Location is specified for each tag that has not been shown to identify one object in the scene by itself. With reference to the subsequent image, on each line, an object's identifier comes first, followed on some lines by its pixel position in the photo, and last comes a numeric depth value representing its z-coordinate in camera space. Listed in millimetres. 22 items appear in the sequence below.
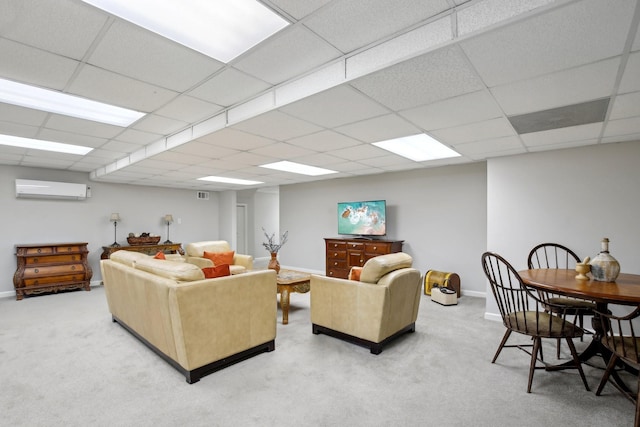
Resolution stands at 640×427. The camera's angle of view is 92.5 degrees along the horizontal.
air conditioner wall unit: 5762
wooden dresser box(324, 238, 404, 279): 5809
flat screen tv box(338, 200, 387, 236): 6199
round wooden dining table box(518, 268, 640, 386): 2184
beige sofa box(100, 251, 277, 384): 2523
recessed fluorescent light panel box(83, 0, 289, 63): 1529
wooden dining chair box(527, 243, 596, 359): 2830
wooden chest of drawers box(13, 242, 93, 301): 5473
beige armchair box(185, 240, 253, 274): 5672
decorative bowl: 7016
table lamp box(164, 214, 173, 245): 7752
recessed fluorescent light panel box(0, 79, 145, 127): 2529
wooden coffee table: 4004
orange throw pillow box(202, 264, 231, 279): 2986
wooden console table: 6594
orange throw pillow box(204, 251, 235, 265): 5891
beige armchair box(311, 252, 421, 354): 3055
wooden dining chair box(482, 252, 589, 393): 2416
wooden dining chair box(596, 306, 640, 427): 1932
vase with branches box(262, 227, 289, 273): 4547
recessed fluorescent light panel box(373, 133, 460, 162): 3771
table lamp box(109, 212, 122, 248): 6806
